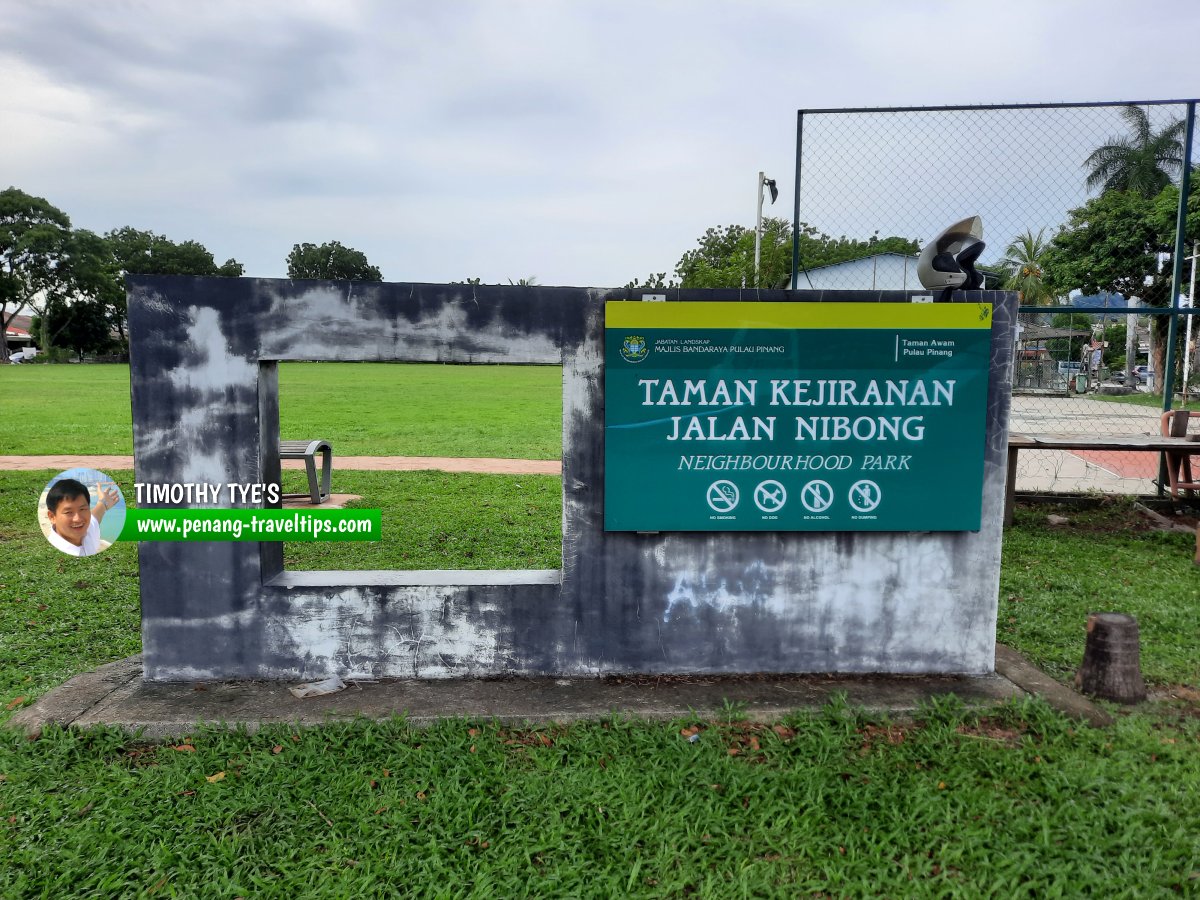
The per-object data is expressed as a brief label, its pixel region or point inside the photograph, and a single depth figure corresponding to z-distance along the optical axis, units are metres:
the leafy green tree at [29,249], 64.75
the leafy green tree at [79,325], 67.56
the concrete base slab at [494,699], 4.18
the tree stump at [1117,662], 4.50
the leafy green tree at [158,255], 82.31
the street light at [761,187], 16.56
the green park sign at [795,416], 4.46
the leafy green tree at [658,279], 57.89
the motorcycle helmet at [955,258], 4.75
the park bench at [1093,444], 8.40
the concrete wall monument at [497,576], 4.42
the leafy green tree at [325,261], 94.19
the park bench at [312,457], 8.59
